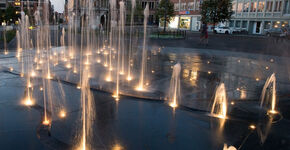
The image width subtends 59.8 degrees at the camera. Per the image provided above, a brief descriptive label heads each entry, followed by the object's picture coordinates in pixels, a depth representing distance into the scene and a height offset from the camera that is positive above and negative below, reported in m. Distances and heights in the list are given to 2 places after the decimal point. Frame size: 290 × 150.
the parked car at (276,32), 34.95 +1.15
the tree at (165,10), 29.98 +3.17
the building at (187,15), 57.64 +5.20
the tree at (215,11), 34.16 +3.76
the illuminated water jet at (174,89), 6.60 -1.61
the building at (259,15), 41.14 +4.31
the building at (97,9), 61.60 +6.55
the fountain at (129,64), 9.12 -1.35
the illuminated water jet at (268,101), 6.31 -1.68
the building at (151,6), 77.00 +9.42
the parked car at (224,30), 43.75 +1.44
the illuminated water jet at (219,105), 5.91 -1.68
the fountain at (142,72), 7.83 -1.45
